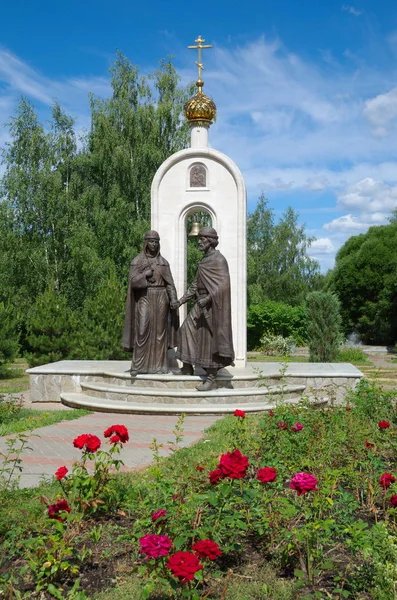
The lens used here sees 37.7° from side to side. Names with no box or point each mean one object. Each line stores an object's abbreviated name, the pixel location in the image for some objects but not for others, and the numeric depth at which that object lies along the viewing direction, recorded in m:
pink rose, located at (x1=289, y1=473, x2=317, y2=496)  2.85
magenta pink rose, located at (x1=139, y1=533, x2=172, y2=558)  2.43
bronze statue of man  8.59
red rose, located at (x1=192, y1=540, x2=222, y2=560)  2.37
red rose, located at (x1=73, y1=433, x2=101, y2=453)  3.47
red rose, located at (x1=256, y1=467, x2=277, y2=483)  3.08
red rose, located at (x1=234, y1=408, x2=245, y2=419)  4.47
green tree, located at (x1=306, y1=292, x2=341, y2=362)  15.44
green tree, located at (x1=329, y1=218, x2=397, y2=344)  27.59
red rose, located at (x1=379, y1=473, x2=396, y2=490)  3.49
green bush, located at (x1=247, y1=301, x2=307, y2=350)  24.45
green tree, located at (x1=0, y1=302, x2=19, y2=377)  13.70
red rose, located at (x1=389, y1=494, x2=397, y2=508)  3.11
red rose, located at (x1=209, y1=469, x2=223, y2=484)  3.13
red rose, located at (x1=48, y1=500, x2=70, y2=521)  3.14
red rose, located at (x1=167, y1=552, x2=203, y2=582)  2.13
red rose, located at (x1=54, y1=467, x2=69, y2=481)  3.36
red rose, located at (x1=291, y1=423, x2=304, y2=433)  4.66
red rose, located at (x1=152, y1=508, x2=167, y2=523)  3.00
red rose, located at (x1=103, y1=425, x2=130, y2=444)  3.68
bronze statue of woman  9.16
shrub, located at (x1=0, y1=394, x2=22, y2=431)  7.88
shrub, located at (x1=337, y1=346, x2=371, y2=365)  19.09
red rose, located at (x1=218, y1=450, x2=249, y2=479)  2.91
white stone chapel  10.47
